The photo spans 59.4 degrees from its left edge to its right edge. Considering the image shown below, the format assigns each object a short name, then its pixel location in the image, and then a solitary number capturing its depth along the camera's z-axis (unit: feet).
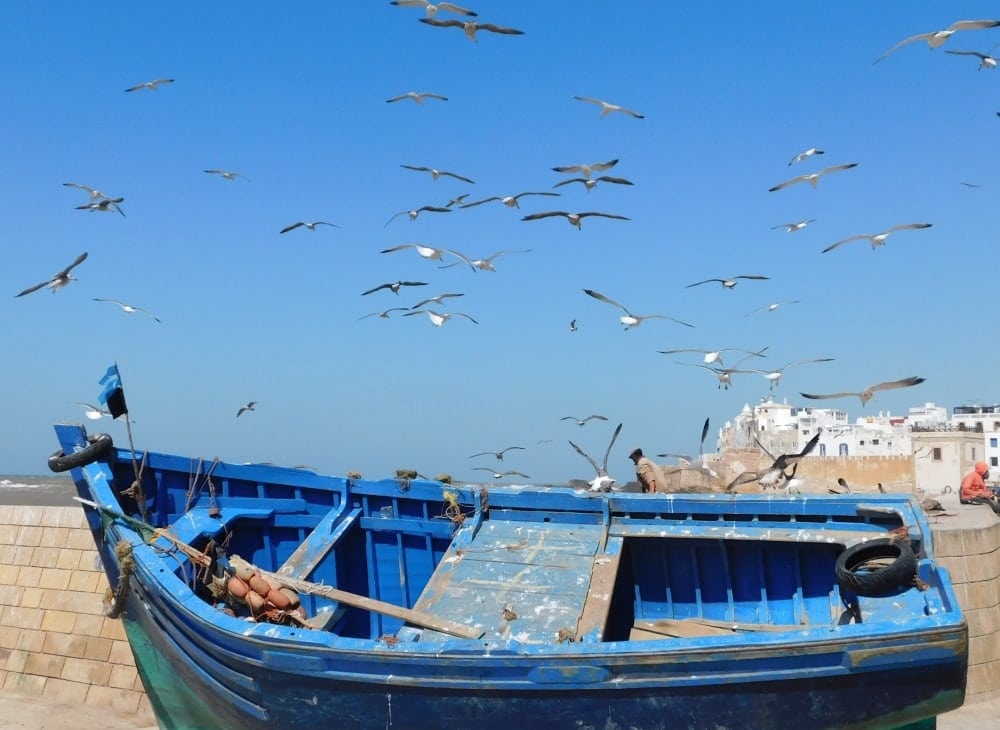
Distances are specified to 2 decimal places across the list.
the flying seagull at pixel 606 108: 56.24
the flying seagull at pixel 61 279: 51.88
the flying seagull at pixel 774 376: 57.00
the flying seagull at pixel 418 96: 58.90
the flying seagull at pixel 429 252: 57.06
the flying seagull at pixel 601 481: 39.40
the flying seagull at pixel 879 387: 38.76
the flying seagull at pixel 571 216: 55.83
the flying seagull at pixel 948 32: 44.58
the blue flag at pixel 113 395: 39.63
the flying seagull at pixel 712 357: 60.64
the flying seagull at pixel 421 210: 62.28
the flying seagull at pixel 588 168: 56.75
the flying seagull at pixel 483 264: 57.98
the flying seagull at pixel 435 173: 62.13
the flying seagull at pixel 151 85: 57.93
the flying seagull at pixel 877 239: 55.38
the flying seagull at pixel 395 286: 63.52
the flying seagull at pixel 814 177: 57.62
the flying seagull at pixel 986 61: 51.39
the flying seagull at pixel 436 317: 59.96
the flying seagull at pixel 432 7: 44.75
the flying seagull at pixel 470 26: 45.29
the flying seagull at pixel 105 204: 58.71
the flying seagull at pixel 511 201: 58.18
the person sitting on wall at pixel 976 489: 53.36
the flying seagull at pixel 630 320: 59.62
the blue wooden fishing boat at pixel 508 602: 24.90
